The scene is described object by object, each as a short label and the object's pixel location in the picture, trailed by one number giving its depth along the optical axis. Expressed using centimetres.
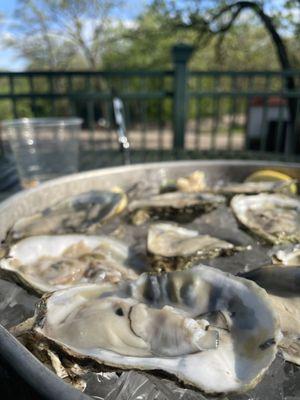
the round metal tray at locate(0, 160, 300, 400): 10
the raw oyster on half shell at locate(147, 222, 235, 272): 18
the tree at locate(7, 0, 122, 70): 1024
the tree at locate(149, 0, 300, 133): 444
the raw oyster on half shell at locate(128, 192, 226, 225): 25
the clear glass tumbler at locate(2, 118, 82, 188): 47
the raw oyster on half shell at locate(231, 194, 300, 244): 21
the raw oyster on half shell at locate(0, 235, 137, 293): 17
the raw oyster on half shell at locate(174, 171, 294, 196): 28
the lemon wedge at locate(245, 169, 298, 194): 29
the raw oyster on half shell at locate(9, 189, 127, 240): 22
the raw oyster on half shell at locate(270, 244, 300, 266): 16
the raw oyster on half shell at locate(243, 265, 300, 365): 11
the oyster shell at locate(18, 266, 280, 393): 10
